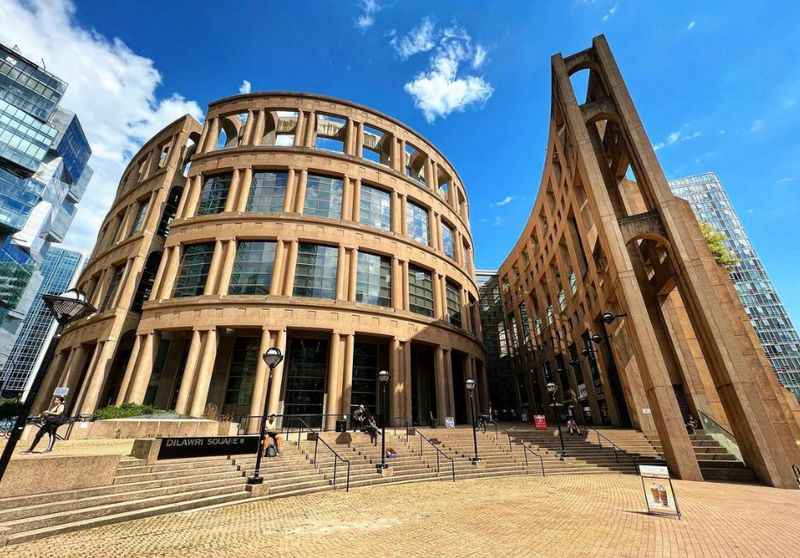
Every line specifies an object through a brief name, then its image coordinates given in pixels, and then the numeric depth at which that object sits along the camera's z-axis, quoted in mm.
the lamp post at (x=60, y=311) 5375
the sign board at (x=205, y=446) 10433
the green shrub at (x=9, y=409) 30308
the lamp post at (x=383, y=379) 12966
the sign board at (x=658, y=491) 7858
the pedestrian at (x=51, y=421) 9525
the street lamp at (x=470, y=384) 17239
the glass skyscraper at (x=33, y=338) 119625
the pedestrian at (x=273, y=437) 12905
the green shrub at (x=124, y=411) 16953
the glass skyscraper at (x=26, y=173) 73312
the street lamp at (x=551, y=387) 18312
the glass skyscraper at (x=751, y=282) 67688
